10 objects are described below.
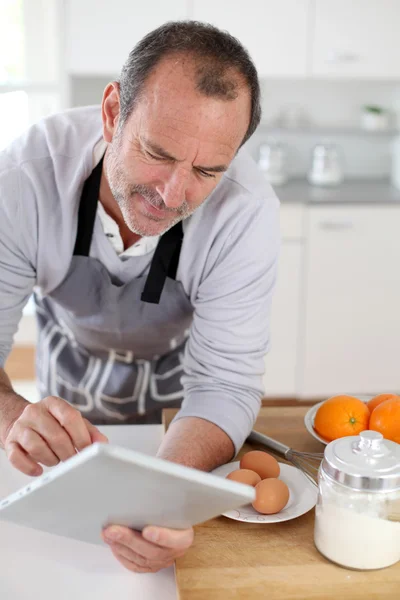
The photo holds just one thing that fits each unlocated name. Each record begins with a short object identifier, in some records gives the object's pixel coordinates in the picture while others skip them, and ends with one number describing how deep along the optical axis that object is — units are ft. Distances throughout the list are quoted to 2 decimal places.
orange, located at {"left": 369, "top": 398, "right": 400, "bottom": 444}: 3.66
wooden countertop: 2.98
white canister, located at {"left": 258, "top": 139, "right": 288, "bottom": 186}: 11.32
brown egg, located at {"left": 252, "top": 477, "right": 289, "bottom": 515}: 3.41
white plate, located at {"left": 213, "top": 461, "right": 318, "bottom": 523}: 3.38
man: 3.71
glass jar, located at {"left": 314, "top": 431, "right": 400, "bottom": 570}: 2.97
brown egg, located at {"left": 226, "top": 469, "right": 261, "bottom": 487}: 3.54
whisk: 3.82
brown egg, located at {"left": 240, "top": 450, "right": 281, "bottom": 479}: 3.68
